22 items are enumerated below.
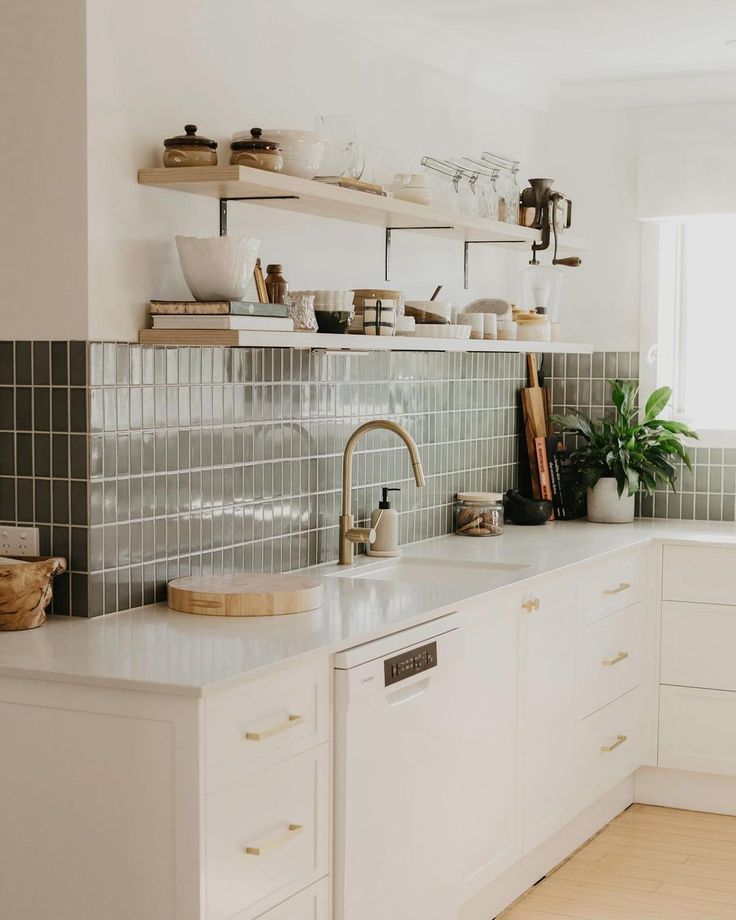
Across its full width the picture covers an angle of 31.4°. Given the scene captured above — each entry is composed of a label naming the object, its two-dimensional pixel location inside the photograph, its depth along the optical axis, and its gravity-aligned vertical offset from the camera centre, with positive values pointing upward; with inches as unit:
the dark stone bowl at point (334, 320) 127.6 +3.8
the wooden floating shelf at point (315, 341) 111.1 +1.7
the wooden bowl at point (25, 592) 104.3 -18.9
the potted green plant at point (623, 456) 187.8 -13.5
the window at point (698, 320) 196.7 +6.4
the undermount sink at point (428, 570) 144.3 -23.7
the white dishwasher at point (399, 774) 105.0 -35.8
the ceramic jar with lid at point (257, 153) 116.6 +18.3
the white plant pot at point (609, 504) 188.1 -20.4
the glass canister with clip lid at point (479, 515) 171.3 -20.2
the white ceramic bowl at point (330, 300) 127.4 +5.8
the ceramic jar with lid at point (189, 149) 113.8 +18.2
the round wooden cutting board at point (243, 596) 112.7 -20.6
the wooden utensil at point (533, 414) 191.2 -7.9
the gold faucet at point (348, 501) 142.9 -15.5
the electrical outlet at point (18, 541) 114.2 -16.1
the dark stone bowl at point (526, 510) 182.9 -20.8
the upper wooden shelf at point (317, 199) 112.1 +15.3
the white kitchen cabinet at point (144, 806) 89.1 -31.7
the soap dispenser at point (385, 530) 149.9 -19.5
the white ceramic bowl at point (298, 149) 119.8 +19.5
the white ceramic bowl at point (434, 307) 144.1 +5.9
